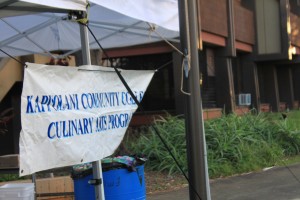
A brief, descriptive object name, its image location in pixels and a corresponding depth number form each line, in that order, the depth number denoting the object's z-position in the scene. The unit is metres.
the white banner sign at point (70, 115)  4.10
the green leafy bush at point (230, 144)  10.16
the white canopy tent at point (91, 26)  4.84
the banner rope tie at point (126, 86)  4.99
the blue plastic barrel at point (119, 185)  5.02
